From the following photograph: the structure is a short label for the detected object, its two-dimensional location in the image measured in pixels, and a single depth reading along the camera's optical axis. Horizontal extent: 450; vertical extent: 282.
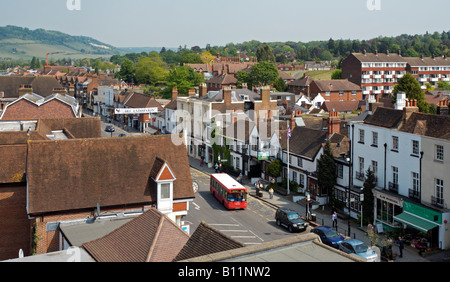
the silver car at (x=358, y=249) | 29.20
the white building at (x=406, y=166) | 32.03
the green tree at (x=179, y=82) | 111.12
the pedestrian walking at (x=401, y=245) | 31.14
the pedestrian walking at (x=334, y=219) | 36.66
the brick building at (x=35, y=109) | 57.47
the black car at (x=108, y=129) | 87.39
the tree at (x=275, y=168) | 49.81
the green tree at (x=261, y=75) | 116.56
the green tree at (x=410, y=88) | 74.81
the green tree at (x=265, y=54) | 183.00
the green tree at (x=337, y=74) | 141.43
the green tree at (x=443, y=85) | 121.03
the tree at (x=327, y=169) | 41.44
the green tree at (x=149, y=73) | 155.75
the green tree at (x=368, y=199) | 37.25
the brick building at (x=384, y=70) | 123.19
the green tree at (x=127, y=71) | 170.30
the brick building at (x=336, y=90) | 111.44
